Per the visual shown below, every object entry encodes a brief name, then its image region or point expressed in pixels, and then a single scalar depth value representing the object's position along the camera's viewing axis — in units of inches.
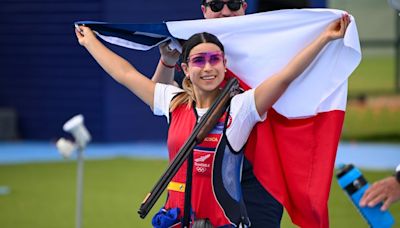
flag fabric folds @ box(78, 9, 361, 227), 438.9
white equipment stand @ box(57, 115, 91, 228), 693.3
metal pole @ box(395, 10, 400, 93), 1493.6
